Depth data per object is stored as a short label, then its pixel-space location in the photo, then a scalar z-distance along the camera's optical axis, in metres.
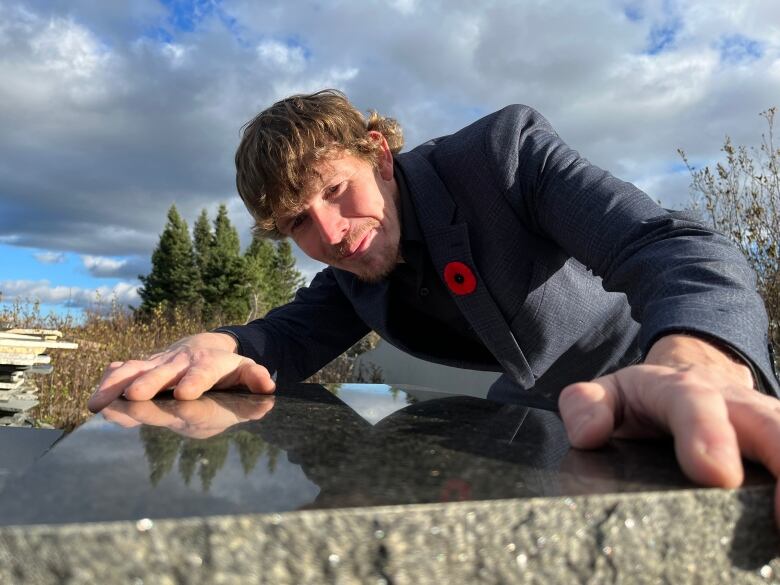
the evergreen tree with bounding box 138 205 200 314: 30.38
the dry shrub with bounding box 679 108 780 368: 5.57
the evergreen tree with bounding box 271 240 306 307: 36.34
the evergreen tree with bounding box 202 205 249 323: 29.67
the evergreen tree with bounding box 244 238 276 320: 30.03
